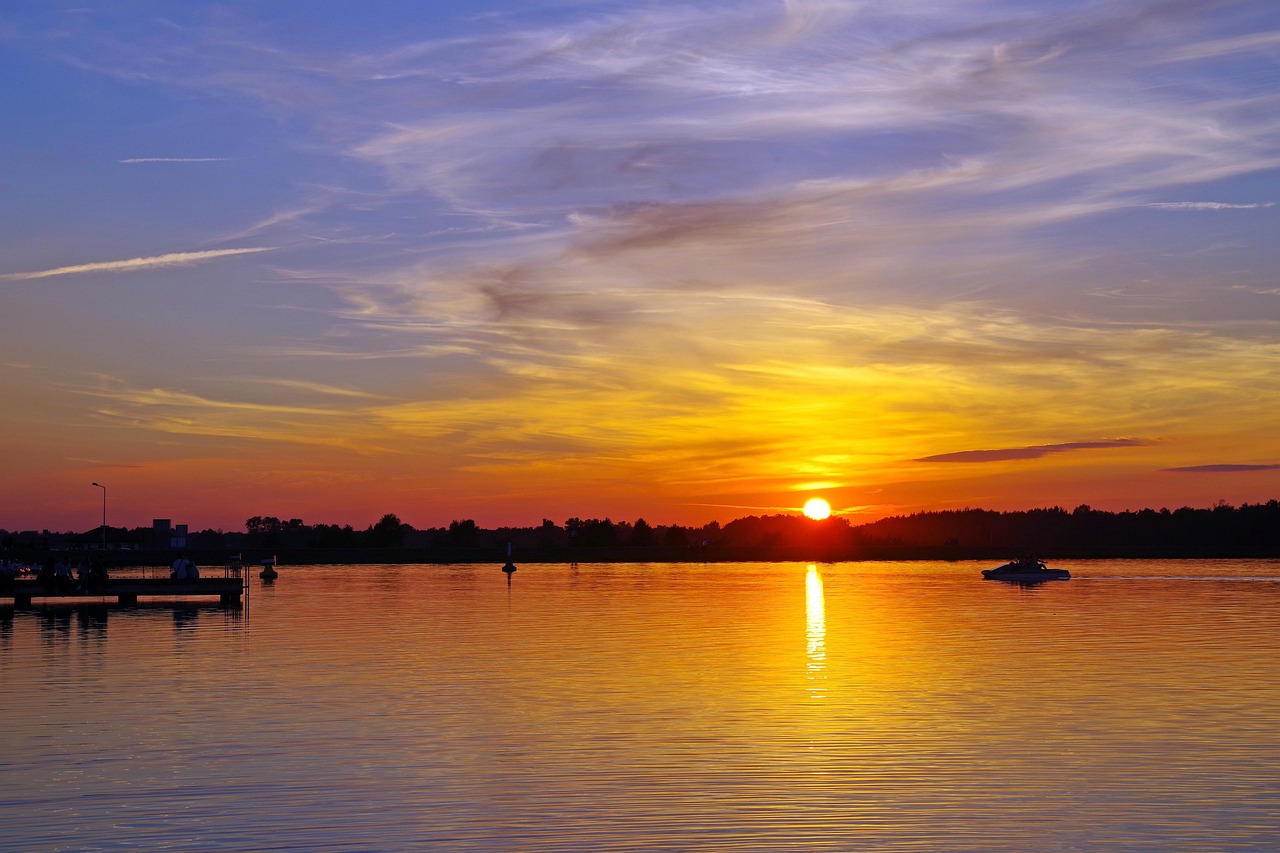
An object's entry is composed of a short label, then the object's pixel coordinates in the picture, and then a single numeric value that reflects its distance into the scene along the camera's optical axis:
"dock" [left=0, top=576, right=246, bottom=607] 88.12
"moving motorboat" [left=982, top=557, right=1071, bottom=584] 149.12
